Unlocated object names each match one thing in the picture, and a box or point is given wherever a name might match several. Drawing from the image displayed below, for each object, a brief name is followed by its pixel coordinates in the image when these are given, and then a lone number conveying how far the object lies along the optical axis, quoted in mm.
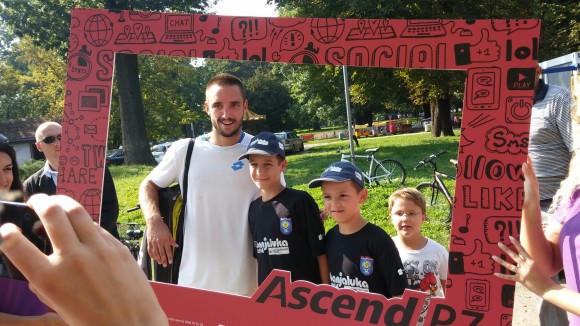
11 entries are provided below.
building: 24719
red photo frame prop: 1900
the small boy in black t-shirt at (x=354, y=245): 2164
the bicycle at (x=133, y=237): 4493
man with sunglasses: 2954
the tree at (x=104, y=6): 8688
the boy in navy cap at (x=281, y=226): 2326
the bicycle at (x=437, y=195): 4742
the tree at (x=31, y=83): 26359
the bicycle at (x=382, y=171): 4848
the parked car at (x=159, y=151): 10384
